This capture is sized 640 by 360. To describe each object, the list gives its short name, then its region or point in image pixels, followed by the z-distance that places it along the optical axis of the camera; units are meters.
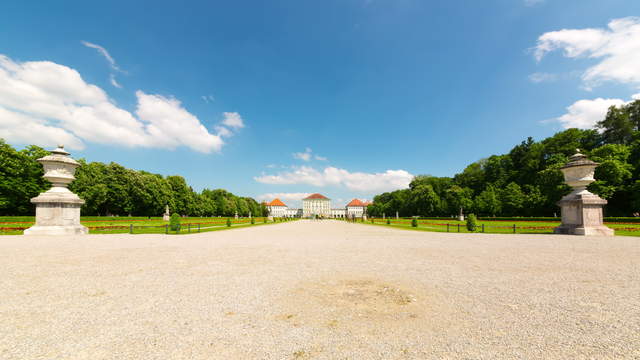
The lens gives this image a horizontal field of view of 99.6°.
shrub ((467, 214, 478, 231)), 24.28
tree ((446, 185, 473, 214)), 64.00
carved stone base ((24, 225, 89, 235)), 18.48
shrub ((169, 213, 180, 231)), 22.89
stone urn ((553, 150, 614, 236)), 18.86
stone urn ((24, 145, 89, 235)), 19.00
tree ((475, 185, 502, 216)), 56.38
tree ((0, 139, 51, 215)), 35.94
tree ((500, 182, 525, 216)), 51.31
